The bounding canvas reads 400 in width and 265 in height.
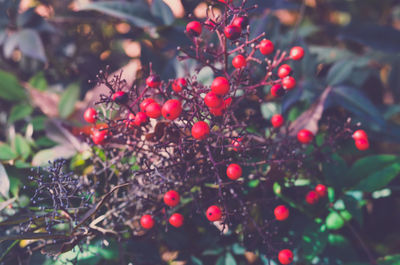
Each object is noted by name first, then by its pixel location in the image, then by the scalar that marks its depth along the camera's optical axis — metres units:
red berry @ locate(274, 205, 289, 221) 0.31
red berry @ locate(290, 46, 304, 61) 0.32
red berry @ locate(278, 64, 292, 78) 0.30
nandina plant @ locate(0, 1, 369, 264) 0.29
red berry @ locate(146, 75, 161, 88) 0.29
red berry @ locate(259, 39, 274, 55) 0.30
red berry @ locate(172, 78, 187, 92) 0.30
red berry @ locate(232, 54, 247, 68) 0.29
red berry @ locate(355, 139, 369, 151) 0.31
